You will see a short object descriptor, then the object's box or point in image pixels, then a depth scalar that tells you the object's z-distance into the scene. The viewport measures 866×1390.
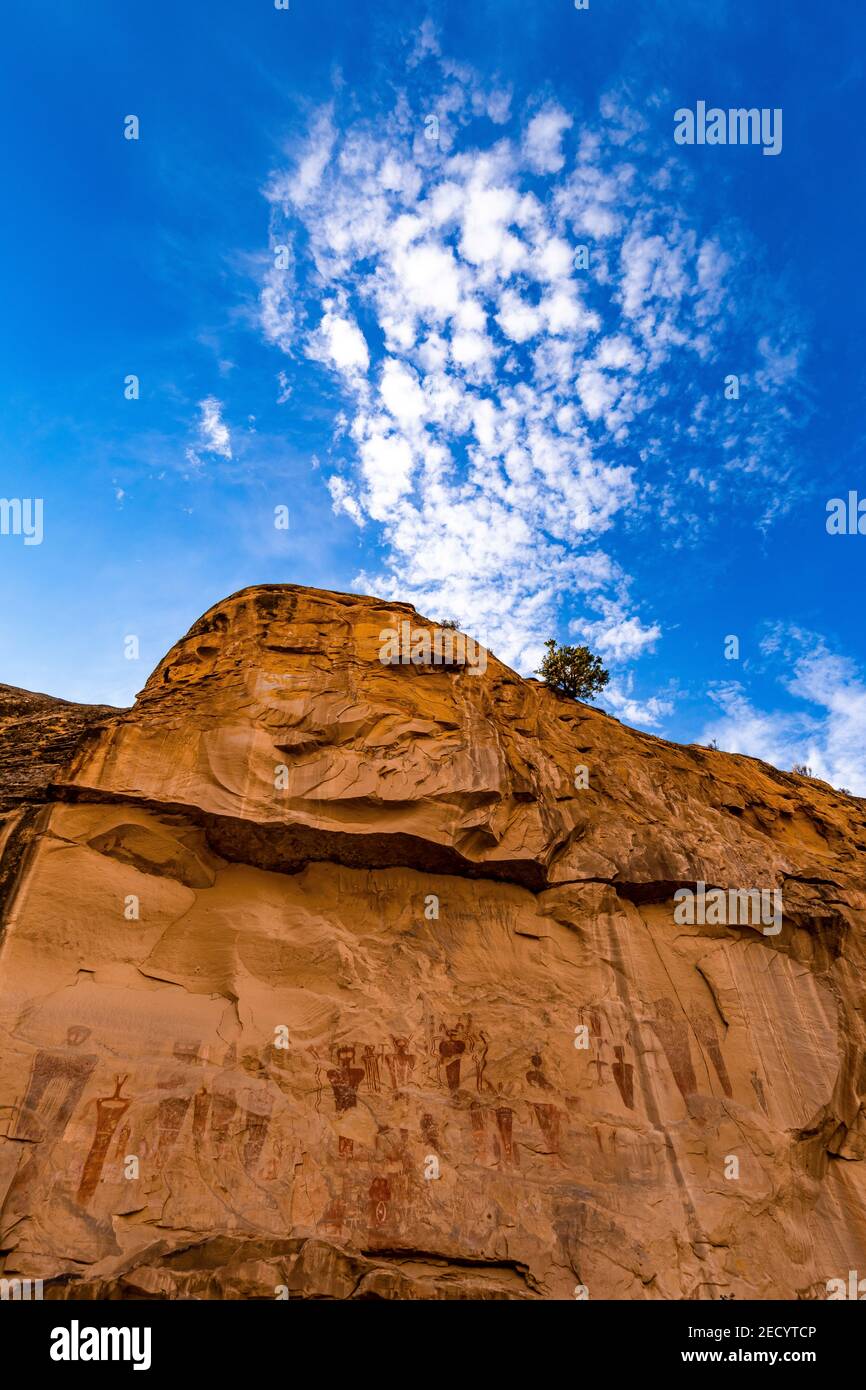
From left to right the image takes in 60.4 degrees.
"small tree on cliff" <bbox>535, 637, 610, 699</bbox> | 18.17
